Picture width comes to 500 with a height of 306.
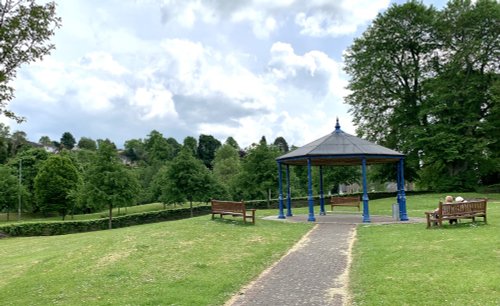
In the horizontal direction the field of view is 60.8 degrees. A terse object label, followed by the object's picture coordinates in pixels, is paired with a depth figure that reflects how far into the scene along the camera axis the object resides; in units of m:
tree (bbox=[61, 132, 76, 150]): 133.25
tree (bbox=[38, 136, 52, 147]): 126.91
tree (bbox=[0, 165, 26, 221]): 48.28
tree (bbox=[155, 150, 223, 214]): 38.59
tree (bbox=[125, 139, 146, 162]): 122.75
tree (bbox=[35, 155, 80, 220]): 48.72
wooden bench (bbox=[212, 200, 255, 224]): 18.56
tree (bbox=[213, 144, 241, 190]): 62.45
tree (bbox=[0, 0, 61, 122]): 8.66
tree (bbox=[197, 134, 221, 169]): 104.88
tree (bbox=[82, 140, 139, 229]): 33.75
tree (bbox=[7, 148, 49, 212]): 57.54
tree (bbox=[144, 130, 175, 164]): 83.73
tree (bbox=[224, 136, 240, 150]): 113.69
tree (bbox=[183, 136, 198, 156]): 102.25
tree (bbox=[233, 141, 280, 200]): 36.16
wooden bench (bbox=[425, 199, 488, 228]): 15.52
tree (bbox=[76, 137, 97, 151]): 124.62
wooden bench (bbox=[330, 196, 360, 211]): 27.17
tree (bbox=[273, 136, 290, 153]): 123.88
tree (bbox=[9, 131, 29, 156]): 77.72
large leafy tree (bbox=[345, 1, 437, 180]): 39.91
